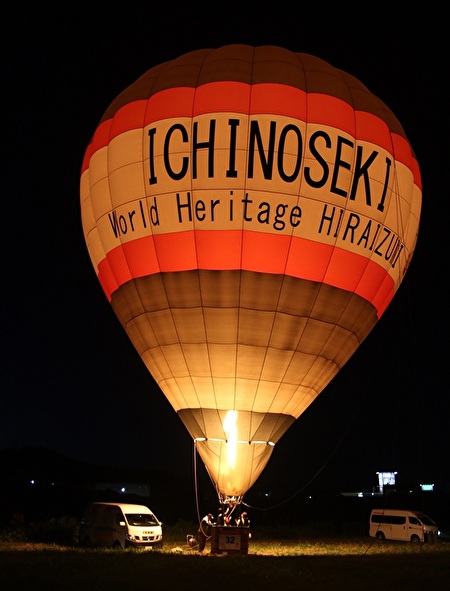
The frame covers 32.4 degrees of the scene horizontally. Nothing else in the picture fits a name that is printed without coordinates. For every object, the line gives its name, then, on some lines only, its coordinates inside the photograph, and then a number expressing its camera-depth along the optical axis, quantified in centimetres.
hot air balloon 1435
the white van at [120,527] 1570
